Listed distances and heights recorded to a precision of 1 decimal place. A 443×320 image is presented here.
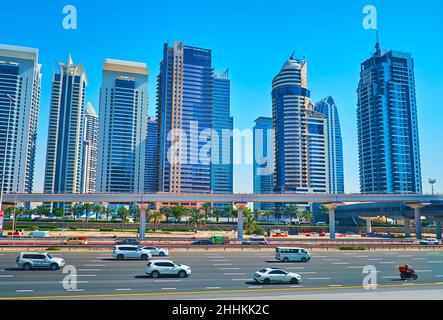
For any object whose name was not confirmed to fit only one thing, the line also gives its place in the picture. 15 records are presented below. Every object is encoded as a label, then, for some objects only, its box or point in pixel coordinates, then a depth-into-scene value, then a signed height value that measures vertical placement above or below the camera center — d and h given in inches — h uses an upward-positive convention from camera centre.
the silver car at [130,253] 1610.5 -234.0
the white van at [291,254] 1673.2 -246.1
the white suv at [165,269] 1151.3 -222.3
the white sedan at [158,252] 1786.0 -253.3
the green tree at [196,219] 4693.9 -209.5
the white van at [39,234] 3001.0 -274.9
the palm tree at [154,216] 4562.0 -167.6
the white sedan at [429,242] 2733.0 -298.6
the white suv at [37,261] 1253.7 -214.8
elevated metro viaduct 3371.1 +54.0
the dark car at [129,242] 2290.6 -258.6
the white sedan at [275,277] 1075.3 -228.0
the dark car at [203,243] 2363.2 -274.3
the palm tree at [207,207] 5309.1 -50.3
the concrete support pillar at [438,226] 3690.9 -230.5
